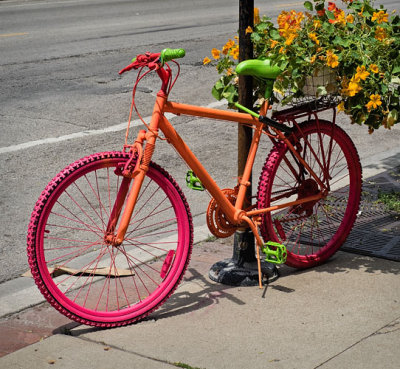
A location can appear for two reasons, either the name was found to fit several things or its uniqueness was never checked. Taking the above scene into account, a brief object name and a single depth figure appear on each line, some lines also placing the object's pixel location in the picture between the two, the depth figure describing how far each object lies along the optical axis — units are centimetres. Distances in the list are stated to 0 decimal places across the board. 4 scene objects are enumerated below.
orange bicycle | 406
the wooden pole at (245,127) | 463
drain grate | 519
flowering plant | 455
